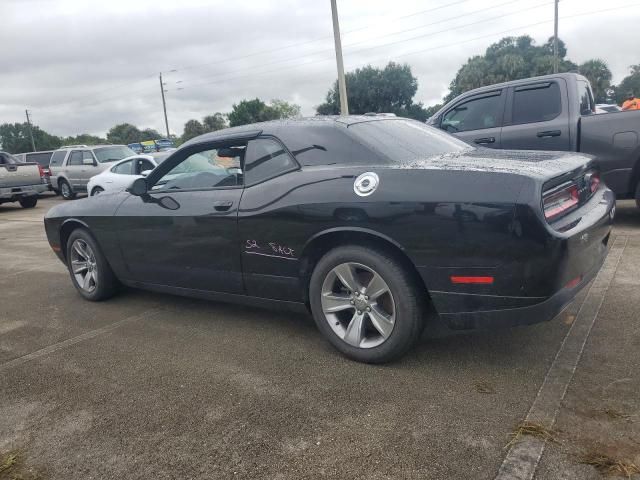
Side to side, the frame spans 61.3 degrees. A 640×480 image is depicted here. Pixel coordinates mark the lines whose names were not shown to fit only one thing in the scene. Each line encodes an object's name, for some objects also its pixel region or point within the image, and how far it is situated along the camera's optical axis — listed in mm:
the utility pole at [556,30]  29594
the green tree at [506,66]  50688
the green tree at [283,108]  77231
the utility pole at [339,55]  17547
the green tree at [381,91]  55281
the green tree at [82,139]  89638
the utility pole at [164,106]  53188
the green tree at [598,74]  53172
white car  12703
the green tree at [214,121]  72144
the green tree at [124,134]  86312
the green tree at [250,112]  63344
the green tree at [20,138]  87000
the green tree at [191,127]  71312
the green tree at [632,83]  66694
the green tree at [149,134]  87062
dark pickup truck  6215
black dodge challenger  2713
